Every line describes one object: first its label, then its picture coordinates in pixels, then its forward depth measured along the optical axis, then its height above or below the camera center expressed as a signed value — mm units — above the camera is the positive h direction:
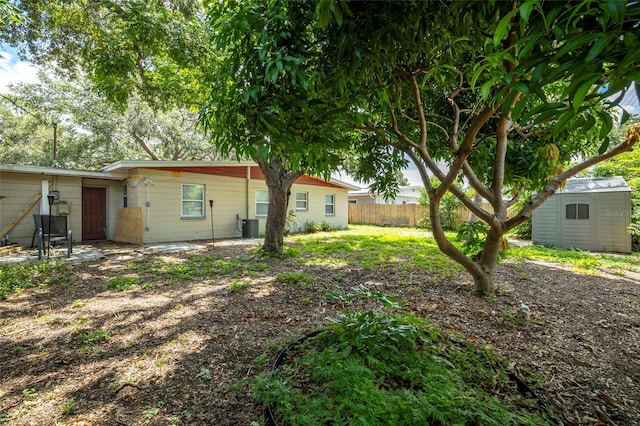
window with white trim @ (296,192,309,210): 13981 +628
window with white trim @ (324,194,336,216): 15258 +421
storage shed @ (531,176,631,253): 8656 -123
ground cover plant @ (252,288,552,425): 1537 -1048
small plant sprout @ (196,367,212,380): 2256 -1259
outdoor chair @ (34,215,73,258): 6363 -400
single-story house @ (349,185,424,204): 24206 +1411
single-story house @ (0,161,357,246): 8203 +452
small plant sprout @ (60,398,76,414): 1874 -1264
